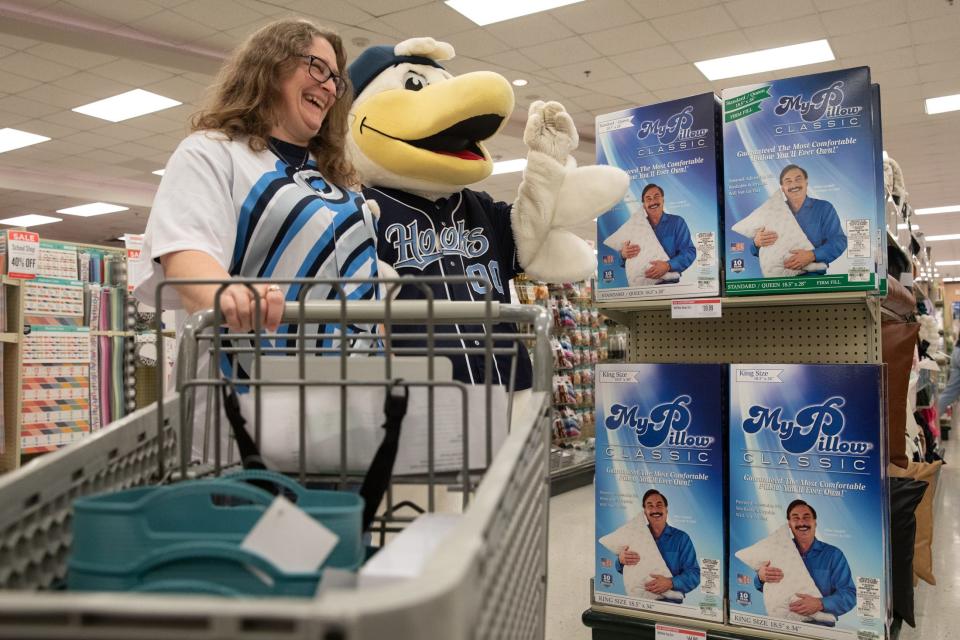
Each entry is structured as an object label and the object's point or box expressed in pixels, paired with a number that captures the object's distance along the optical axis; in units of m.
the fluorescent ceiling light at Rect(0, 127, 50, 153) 9.23
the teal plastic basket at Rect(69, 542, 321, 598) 0.61
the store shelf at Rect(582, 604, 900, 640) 2.20
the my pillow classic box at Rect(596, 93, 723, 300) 2.31
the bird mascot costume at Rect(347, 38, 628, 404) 2.17
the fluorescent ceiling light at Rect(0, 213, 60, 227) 13.58
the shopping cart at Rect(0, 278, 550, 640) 0.40
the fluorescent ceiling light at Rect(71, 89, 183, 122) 8.00
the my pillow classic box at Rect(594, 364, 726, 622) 2.26
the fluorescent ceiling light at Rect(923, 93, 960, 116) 8.20
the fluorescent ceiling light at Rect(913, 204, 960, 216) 14.38
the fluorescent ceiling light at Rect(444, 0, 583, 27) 6.00
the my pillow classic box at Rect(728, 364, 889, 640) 2.04
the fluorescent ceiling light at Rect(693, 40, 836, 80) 6.91
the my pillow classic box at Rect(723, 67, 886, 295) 2.08
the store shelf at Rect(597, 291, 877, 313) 2.14
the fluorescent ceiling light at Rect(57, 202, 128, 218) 12.65
